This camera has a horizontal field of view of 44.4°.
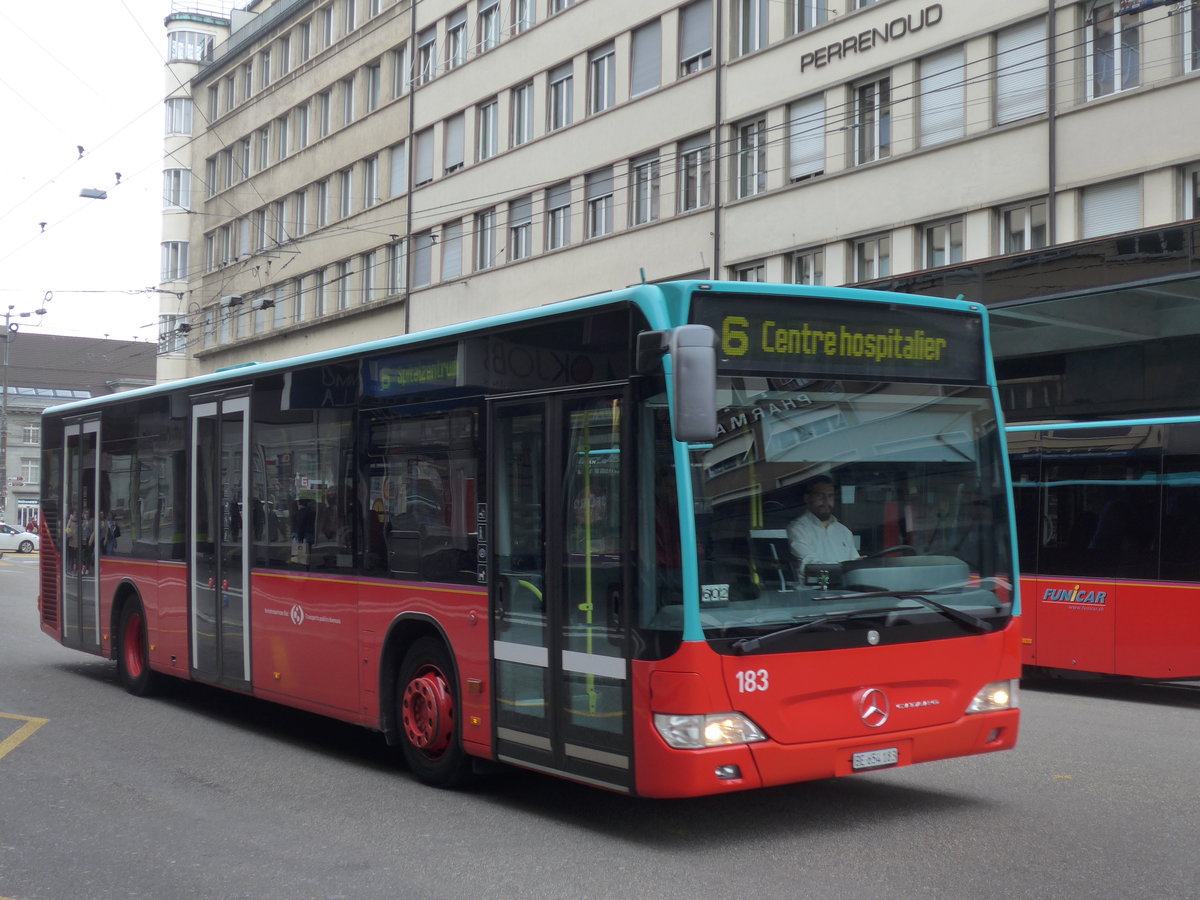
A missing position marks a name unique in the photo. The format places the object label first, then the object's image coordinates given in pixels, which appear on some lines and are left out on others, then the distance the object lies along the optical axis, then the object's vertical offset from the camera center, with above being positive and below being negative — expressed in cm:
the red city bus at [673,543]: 688 -54
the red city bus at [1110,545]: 1321 -103
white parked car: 6281 -411
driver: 706 -45
